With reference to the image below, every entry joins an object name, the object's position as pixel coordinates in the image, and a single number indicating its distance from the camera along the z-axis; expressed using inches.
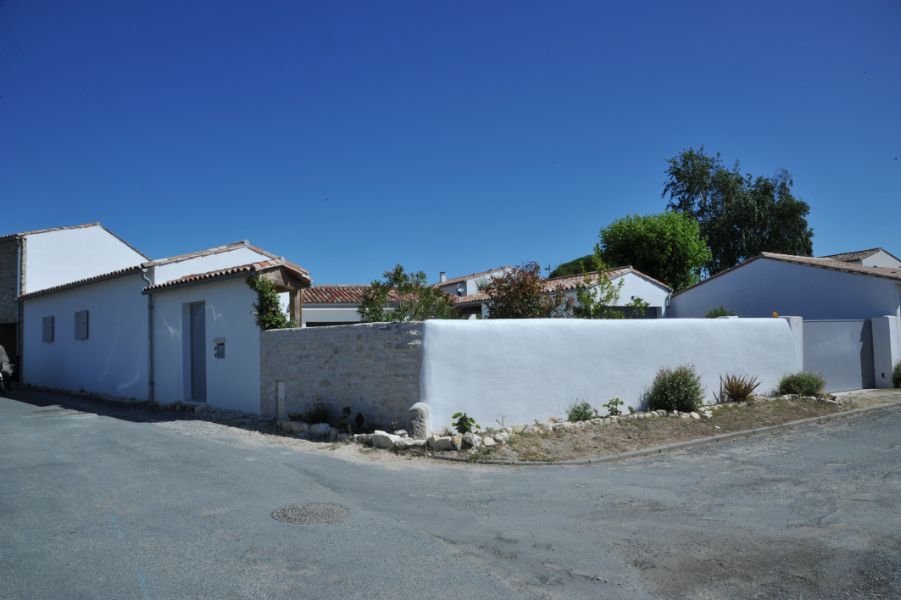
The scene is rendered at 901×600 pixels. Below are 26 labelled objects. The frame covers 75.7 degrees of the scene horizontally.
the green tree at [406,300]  539.5
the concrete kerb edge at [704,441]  354.0
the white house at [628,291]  967.6
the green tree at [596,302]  597.6
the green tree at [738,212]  1501.0
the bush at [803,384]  580.4
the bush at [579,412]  447.8
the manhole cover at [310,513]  237.8
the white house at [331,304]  967.0
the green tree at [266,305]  522.3
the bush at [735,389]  546.9
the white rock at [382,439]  387.9
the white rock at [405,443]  379.9
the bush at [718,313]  805.2
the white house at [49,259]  1021.2
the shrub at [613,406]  467.8
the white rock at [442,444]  375.6
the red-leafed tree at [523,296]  595.8
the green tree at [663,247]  1285.7
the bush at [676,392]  490.6
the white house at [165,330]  557.6
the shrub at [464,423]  399.9
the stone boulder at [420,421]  389.1
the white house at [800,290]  730.2
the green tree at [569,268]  1791.3
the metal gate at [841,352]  643.5
